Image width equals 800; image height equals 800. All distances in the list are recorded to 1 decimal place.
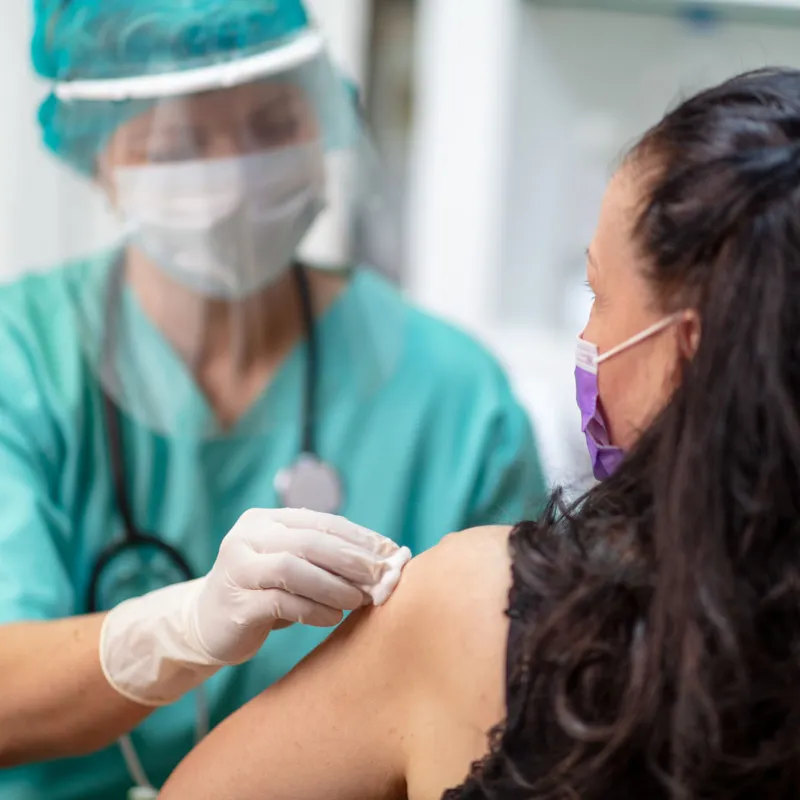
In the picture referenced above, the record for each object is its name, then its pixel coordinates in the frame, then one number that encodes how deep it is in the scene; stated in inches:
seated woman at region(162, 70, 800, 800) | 43.0
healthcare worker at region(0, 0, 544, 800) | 54.8
